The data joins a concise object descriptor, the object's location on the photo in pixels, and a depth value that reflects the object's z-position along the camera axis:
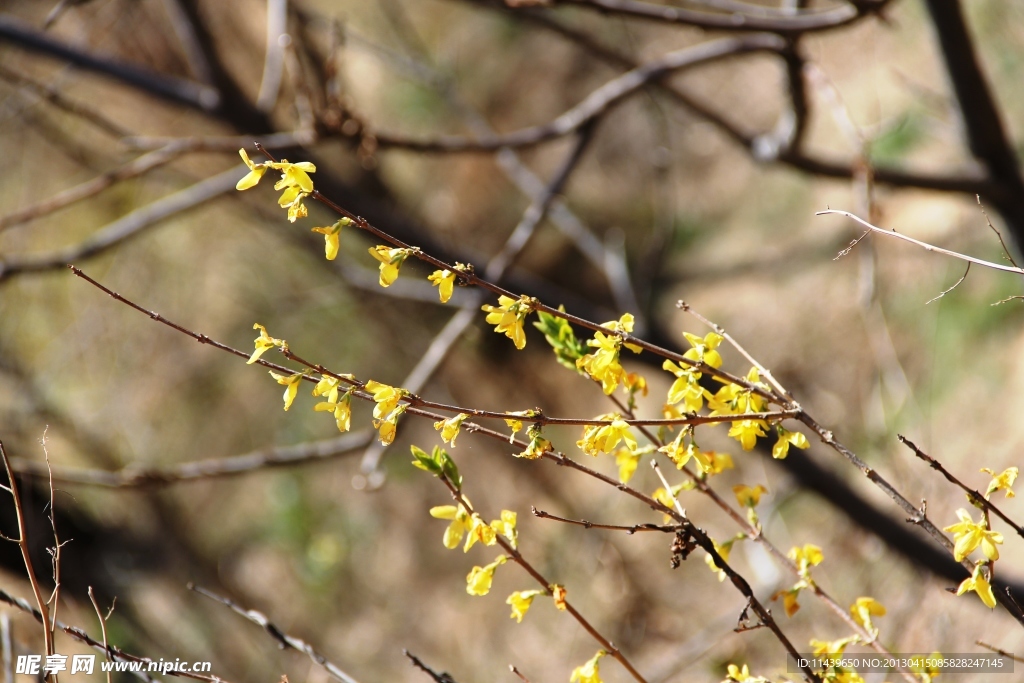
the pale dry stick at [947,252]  2.19
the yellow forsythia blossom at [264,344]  2.20
